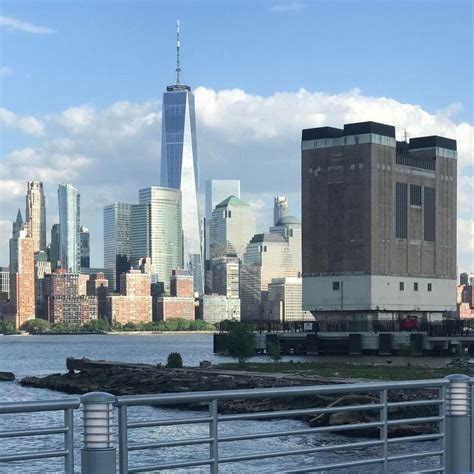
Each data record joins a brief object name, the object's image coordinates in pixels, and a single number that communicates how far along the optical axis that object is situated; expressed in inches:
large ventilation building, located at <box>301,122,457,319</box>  7180.1
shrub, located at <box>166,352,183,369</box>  4608.8
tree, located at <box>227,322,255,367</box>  5000.0
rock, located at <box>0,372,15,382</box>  4963.3
